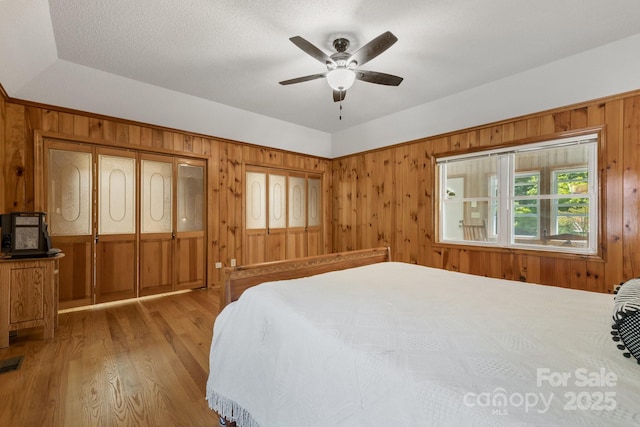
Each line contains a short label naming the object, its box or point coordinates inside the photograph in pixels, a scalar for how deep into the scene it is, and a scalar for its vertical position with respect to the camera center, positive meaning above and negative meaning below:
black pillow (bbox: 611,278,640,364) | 0.83 -0.37
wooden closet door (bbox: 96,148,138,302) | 3.26 -0.18
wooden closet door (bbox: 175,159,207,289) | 3.82 -0.18
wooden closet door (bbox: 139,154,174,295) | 3.54 -0.17
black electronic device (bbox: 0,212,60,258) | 2.35 -0.21
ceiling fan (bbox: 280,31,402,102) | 1.99 +1.24
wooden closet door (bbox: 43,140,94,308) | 3.00 -0.01
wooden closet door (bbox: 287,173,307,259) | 5.02 -0.08
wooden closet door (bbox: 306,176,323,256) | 5.29 -0.08
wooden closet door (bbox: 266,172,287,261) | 4.75 -0.09
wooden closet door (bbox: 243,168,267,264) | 4.47 -0.07
